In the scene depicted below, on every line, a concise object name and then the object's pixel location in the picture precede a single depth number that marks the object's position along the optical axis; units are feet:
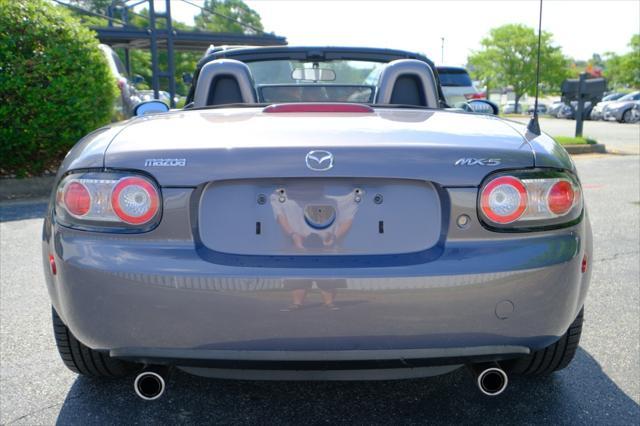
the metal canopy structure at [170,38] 50.06
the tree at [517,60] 196.24
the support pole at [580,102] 43.57
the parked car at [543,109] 156.54
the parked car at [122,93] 34.96
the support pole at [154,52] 42.50
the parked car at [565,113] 120.27
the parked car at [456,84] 53.01
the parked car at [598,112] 99.14
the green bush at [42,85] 23.75
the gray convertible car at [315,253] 5.98
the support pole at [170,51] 43.61
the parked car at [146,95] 54.29
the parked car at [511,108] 199.00
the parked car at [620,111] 90.58
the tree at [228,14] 211.20
